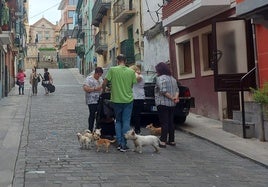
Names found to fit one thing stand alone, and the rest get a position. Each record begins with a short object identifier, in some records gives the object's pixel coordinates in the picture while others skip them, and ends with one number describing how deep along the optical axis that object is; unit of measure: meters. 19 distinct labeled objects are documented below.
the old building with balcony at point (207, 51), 11.86
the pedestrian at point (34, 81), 24.94
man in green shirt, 8.42
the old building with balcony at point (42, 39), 86.06
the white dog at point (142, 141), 8.28
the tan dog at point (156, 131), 10.32
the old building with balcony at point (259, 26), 9.97
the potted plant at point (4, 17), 22.40
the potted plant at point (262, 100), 9.73
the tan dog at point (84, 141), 8.66
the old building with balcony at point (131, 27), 24.56
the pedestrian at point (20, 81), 25.38
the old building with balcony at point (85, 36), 49.22
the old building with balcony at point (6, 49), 22.50
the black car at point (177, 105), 11.55
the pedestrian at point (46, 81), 24.75
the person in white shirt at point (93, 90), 9.58
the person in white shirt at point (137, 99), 9.76
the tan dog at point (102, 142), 8.50
